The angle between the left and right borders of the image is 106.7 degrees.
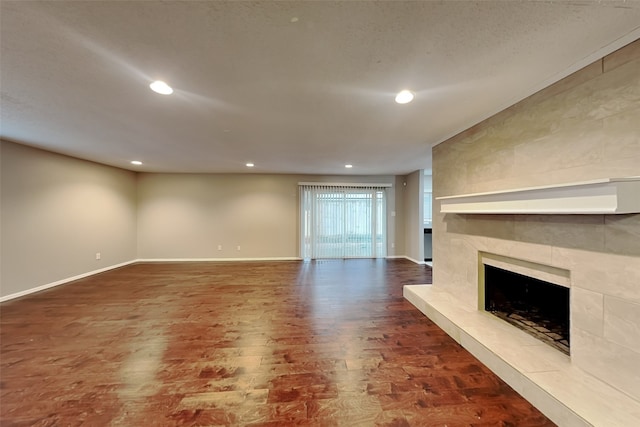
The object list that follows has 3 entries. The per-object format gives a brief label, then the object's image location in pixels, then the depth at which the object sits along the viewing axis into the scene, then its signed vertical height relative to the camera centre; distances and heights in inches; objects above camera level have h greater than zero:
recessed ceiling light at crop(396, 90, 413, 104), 80.0 +41.0
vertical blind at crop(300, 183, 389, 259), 257.9 -7.1
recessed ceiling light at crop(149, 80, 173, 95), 74.2 +41.1
